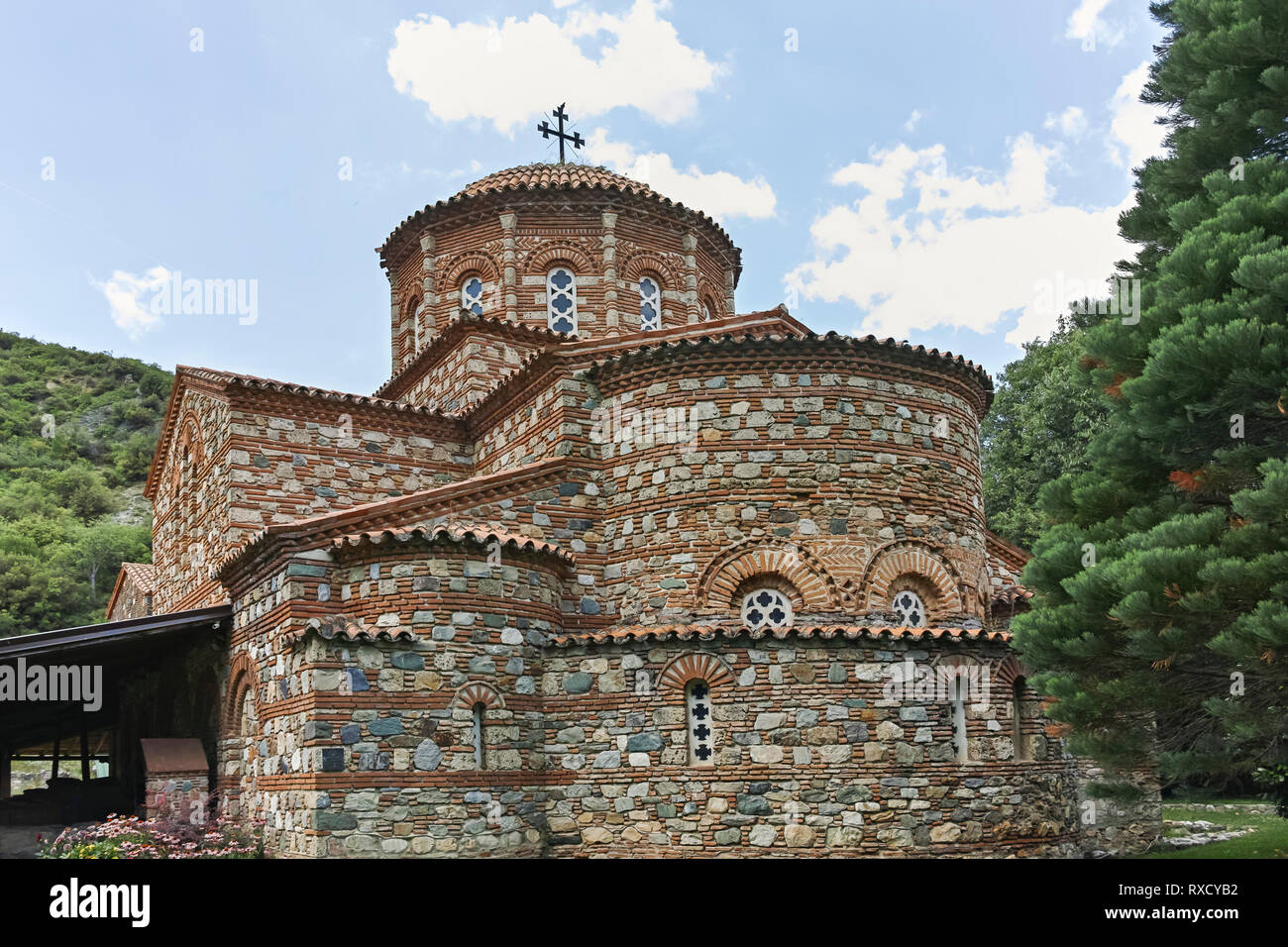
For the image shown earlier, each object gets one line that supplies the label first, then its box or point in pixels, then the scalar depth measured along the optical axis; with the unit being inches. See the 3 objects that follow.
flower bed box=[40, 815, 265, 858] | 407.2
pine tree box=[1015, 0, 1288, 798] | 295.0
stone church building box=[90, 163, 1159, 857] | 417.4
